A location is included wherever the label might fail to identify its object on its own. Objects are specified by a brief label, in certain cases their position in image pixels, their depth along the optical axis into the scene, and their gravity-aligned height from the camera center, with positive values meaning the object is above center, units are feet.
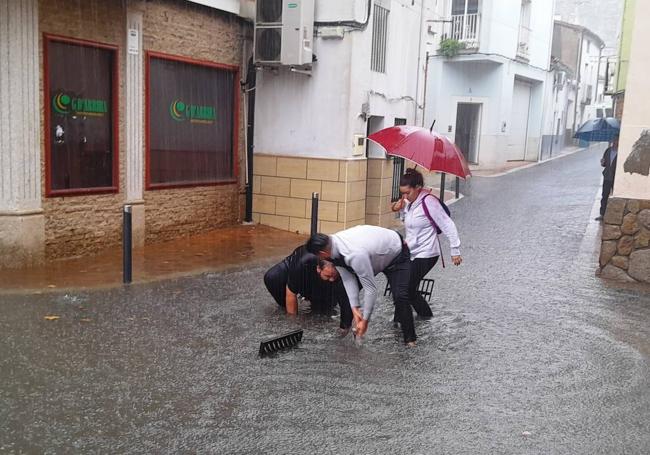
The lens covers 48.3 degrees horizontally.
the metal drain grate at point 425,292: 26.34 -6.76
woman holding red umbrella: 23.65 -3.39
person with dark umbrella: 49.90 -2.94
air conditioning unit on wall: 38.55 +4.29
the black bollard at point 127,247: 27.35 -5.31
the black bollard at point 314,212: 35.19 -4.75
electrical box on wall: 40.69 -1.65
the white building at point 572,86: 123.66 +8.02
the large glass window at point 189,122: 36.63 -0.73
